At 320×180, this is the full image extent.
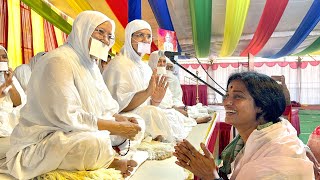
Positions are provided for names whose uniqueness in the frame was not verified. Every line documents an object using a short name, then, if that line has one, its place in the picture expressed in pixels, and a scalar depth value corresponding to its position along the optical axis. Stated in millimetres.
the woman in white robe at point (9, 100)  2105
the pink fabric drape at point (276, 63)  10782
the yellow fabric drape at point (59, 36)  4187
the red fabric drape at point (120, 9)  3422
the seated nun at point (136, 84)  1976
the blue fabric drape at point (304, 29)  4064
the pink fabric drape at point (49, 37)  3953
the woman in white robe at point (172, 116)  2179
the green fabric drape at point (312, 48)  6046
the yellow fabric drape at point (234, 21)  3995
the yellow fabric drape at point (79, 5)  3112
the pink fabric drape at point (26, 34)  3436
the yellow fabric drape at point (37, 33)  3681
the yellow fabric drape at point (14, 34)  3191
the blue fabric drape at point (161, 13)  3756
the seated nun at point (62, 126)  1237
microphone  1887
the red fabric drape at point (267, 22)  4086
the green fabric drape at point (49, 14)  2721
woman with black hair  855
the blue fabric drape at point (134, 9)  3381
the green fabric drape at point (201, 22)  3921
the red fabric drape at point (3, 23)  3056
